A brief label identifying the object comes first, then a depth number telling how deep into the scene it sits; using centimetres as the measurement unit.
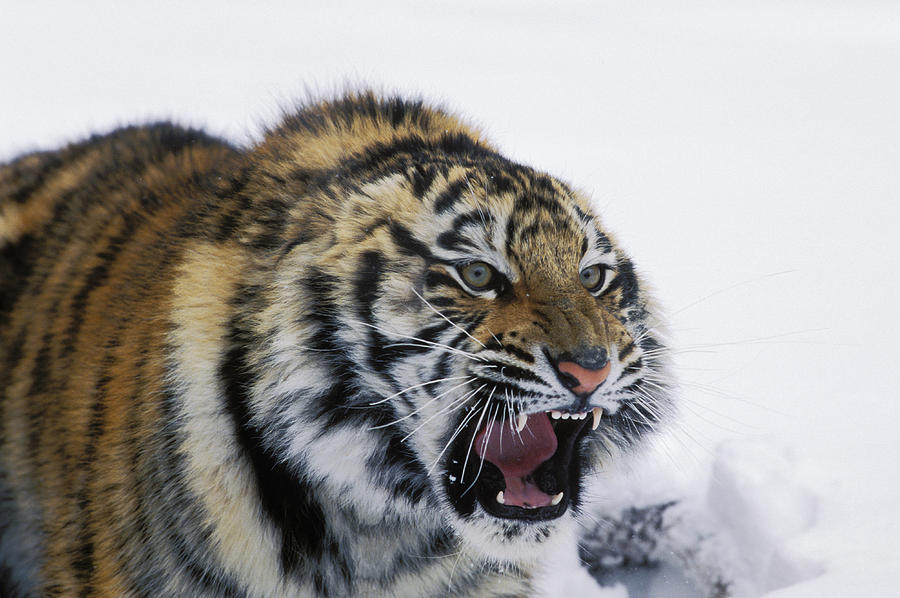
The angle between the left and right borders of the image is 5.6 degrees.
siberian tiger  709
